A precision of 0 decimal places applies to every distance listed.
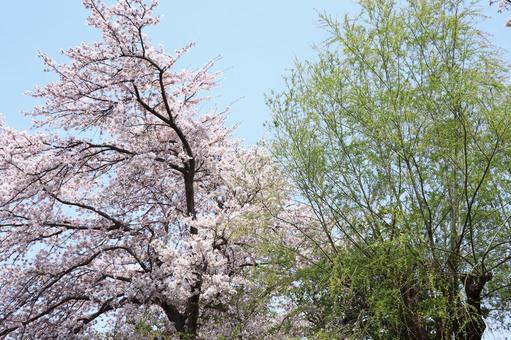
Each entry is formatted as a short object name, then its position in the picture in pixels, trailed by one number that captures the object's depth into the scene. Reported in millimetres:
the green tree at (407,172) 6828
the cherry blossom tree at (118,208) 9664
